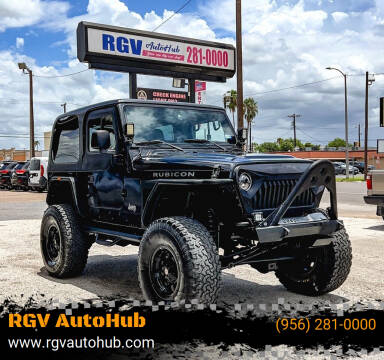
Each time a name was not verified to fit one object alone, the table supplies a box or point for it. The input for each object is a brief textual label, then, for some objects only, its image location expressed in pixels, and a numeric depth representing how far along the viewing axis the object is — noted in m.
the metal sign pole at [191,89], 17.53
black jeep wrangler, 4.70
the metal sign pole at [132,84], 16.61
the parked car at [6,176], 34.03
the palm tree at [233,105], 64.00
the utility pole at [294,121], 102.91
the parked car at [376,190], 11.30
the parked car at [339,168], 62.28
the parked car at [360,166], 70.28
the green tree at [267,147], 137.65
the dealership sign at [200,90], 27.36
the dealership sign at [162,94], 27.14
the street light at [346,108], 42.75
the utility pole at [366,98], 44.50
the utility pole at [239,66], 18.12
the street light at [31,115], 42.41
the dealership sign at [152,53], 15.66
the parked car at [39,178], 25.75
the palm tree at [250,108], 72.12
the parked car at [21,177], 30.69
